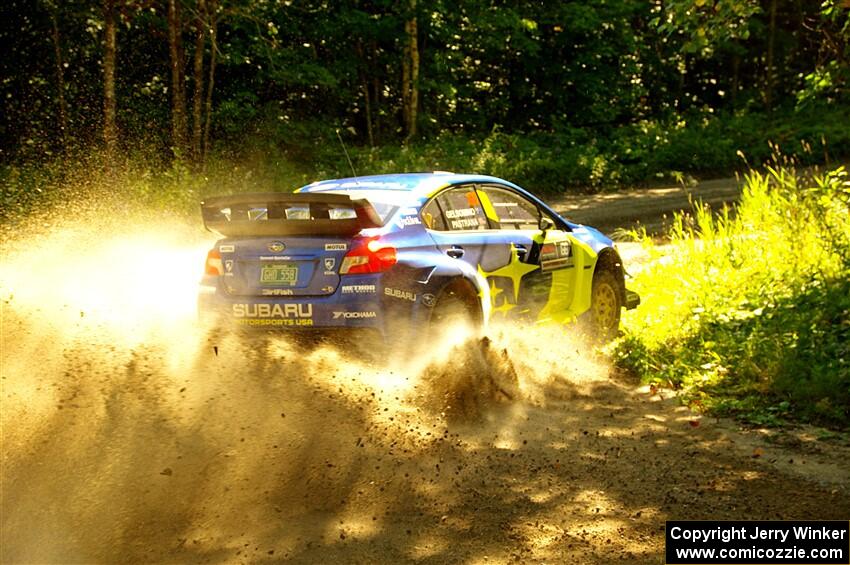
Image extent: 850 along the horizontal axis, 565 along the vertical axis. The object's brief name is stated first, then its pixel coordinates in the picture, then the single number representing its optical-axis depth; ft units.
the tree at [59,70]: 67.36
